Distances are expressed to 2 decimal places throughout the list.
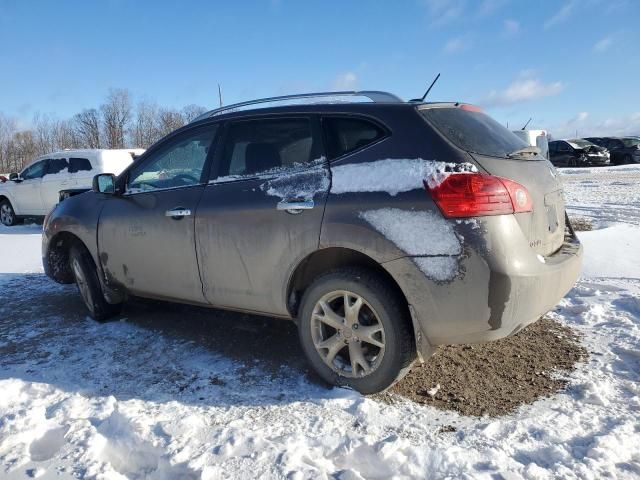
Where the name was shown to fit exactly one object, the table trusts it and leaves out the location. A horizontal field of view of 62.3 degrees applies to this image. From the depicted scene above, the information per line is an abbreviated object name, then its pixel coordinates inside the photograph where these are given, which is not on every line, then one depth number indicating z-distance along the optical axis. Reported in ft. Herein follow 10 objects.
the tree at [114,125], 202.90
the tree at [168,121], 189.75
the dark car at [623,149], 91.45
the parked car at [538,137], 63.48
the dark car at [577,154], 87.40
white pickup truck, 41.27
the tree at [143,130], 203.72
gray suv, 9.16
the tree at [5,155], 200.54
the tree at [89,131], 204.54
